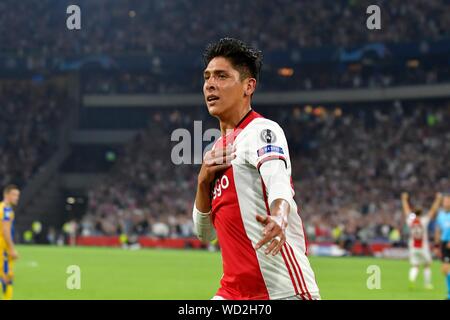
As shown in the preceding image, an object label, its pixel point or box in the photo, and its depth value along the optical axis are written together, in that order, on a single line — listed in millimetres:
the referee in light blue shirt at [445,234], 16934
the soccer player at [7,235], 15883
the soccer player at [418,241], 21938
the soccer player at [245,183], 4582
